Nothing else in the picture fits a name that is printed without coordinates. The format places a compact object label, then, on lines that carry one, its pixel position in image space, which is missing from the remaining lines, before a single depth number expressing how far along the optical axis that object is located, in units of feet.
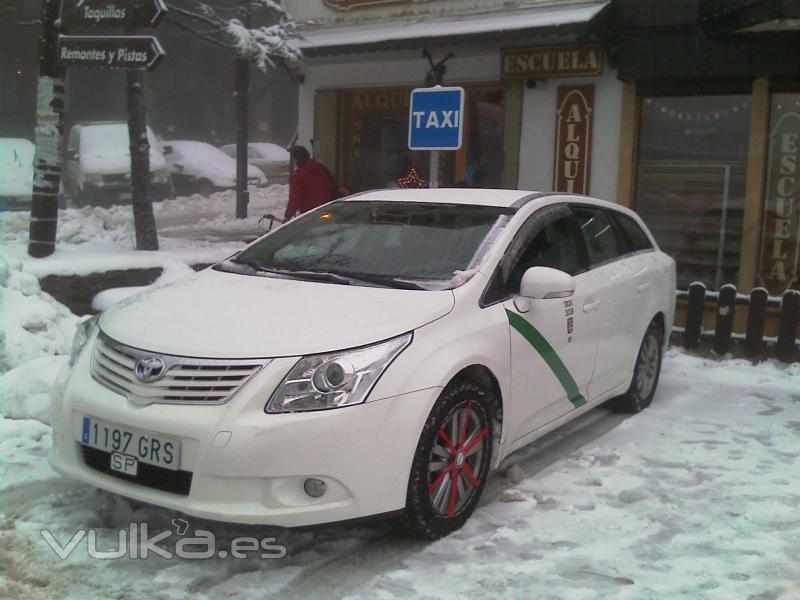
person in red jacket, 35.55
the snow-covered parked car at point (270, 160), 82.53
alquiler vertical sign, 34.71
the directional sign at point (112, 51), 27.99
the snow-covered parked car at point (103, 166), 60.49
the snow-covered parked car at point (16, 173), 55.57
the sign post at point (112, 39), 28.07
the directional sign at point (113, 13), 28.27
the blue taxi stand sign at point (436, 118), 26.22
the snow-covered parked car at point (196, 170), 71.87
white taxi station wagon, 11.49
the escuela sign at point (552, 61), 33.88
